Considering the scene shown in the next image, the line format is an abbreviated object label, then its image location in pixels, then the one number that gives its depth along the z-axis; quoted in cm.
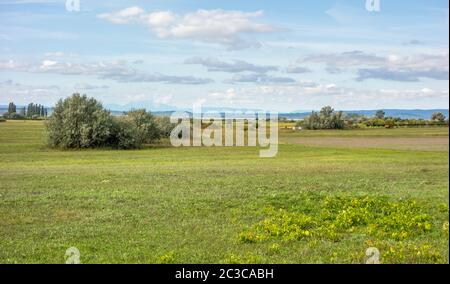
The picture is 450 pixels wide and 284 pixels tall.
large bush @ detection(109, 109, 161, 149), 6525
